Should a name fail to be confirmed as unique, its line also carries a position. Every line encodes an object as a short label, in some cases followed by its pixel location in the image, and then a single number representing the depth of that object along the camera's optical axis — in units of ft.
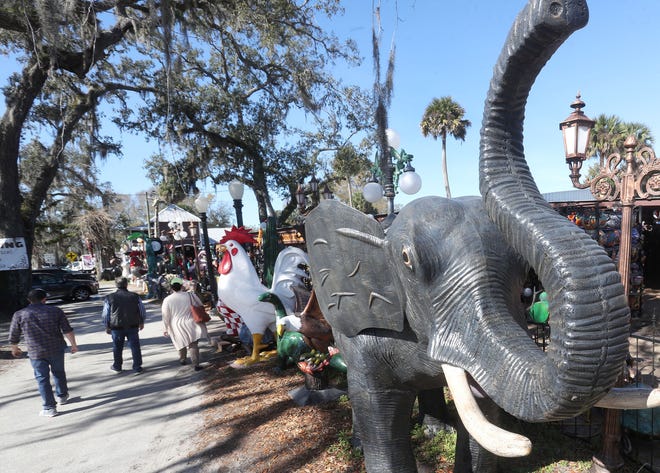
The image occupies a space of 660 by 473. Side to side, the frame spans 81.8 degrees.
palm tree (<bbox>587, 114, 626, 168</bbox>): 61.84
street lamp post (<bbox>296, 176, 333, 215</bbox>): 27.55
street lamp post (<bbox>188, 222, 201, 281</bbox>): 46.64
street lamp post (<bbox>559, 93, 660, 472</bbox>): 9.72
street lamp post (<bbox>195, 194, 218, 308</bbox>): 30.71
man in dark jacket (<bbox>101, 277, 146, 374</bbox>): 18.86
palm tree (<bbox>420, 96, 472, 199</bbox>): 77.05
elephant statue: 3.54
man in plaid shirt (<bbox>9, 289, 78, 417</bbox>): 15.01
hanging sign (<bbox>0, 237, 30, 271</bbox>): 35.22
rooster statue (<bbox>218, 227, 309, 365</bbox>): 18.17
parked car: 51.44
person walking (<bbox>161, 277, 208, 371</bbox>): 19.22
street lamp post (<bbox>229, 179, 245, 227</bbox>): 27.27
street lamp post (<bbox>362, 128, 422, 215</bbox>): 20.45
